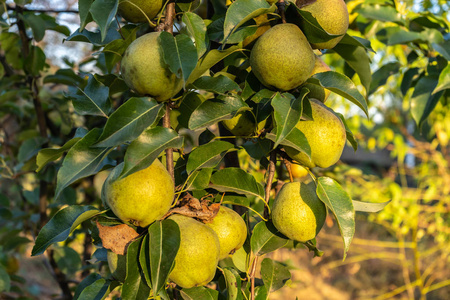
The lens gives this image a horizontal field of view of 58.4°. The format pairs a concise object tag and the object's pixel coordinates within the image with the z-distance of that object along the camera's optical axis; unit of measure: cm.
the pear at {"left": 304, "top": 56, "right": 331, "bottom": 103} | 90
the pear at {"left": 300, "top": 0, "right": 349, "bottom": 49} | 85
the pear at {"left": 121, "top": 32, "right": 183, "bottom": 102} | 76
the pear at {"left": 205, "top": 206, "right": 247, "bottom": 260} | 83
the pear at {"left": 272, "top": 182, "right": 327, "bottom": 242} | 81
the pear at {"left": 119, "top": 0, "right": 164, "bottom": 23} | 81
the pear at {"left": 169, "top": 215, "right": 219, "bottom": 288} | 74
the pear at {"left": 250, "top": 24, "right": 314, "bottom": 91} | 79
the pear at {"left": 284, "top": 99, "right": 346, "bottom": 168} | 82
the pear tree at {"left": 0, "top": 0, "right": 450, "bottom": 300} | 73
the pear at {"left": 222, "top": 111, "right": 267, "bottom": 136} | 89
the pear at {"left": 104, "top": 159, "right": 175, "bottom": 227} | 72
